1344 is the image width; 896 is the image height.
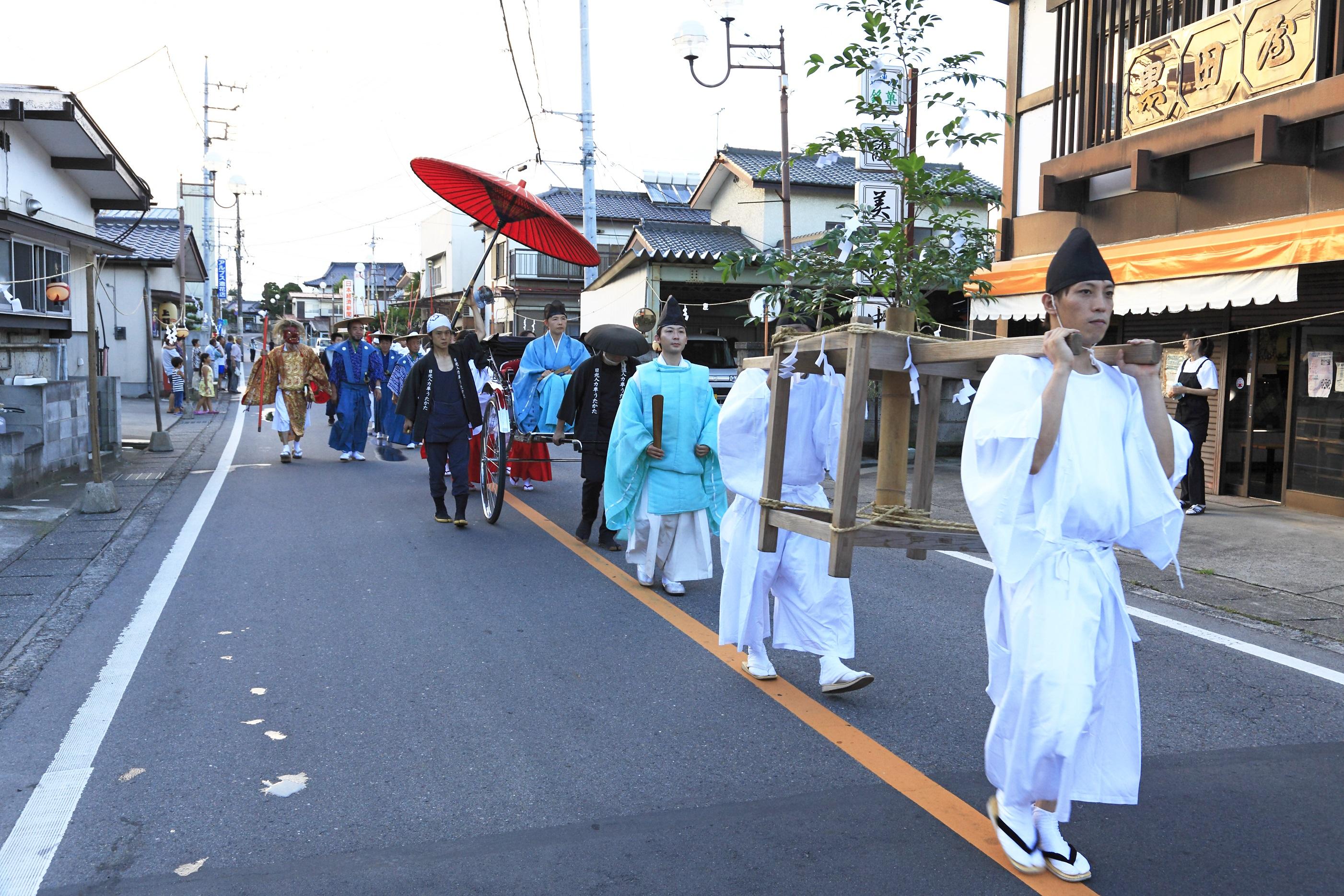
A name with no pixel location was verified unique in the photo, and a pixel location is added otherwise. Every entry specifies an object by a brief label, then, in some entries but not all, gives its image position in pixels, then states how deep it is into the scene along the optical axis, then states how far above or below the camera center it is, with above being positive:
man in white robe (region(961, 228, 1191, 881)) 2.99 -0.49
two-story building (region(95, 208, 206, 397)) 26.33 +1.60
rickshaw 9.01 -0.69
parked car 21.19 +0.16
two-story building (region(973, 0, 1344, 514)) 9.40 +1.75
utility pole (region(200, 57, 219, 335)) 35.31 +4.58
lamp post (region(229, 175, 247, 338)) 47.00 +4.93
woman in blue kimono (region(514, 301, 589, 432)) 10.12 -0.14
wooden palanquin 3.41 -0.17
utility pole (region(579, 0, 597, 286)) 22.69 +4.44
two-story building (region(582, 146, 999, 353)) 22.17 +2.82
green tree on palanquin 8.29 +1.18
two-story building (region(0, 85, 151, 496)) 10.70 +1.40
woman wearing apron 10.31 -0.38
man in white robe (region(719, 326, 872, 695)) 4.76 -0.87
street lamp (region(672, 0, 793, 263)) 14.90 +4.46
